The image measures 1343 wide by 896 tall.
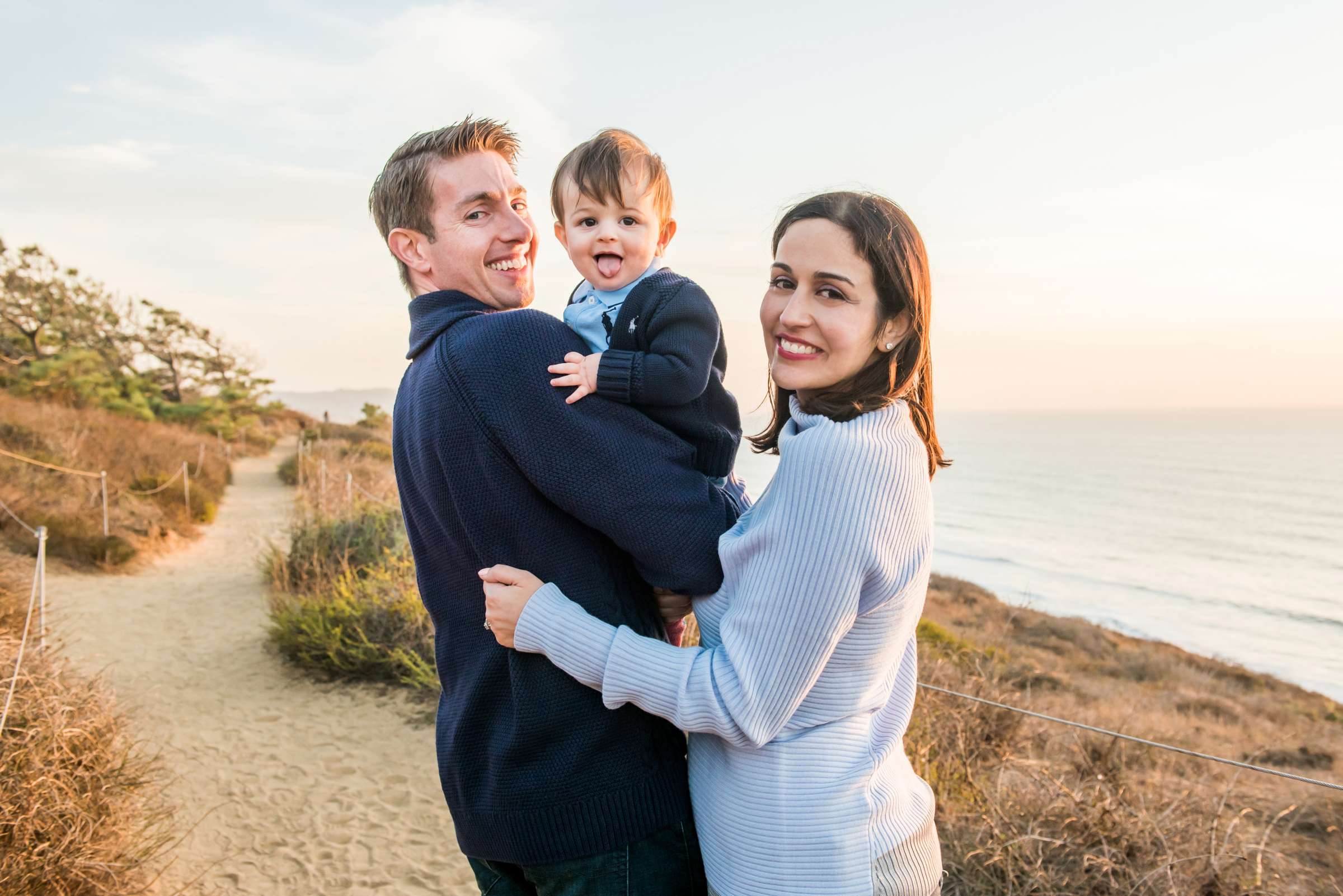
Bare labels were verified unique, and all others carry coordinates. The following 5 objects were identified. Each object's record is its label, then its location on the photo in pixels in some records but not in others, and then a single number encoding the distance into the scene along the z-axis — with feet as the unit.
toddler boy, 4.90
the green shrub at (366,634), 23.32
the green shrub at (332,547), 29.53
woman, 4.11
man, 4.50
